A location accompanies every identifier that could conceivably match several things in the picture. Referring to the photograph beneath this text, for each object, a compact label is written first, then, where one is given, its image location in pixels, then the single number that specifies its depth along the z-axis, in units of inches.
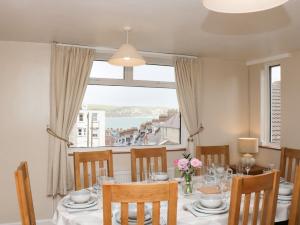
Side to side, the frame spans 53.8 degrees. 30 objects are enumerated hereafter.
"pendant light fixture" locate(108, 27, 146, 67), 101.0
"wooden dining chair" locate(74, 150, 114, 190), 104.0
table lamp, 168.6
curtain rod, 152.4
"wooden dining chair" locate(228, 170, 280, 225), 63.7
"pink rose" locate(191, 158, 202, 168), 92.4
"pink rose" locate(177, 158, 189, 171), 93.0
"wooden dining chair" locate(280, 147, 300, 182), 118.4
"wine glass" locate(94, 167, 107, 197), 91.2
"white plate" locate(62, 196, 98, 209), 79.7
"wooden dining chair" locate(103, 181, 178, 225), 57.1
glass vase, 94.2
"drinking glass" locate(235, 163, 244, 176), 111.4
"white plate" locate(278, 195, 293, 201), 88.5
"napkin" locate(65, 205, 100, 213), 78.2
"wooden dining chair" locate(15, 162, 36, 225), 68.0
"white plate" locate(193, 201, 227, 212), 78.1
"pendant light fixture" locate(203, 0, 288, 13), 56.2
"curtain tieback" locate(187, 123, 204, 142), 169.9
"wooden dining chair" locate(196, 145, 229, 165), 131.7
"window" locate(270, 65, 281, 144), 172.4
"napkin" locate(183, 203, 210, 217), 76.0
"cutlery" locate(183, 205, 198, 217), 76.6
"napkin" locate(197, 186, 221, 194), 93.5
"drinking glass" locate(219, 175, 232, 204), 89.3
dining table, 73.0
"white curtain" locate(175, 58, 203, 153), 167.5
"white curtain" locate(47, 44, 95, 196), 142.0
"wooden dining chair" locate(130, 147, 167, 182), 119.0
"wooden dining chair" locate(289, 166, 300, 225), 79.3
